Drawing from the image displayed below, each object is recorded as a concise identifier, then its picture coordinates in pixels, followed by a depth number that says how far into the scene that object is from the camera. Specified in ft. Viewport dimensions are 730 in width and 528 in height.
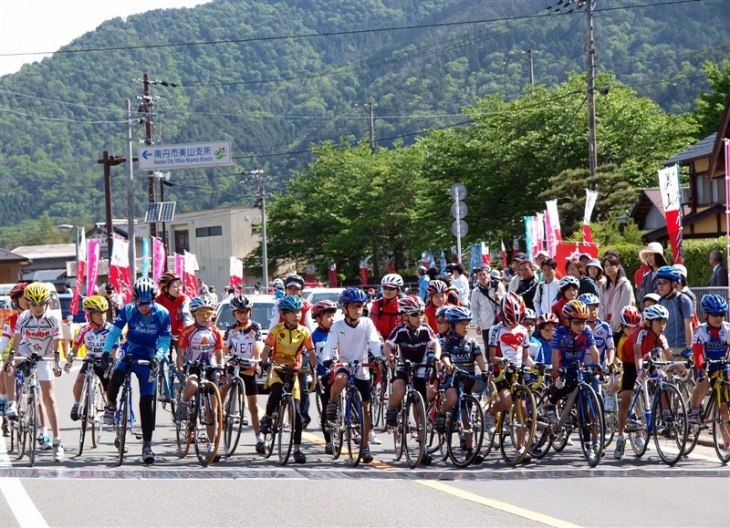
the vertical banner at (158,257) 142.82
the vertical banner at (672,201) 68.59
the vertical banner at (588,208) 99.09
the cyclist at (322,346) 41.24
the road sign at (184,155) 151.33
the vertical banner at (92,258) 128.36
